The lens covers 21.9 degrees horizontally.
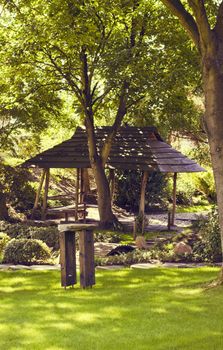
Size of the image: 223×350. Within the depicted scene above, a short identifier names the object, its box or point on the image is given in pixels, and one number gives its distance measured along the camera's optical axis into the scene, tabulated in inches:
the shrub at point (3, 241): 614.9
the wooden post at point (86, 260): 424.5
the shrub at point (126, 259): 544.4
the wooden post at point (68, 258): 424.3
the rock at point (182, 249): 561.0
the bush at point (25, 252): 551.8
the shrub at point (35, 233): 678.0
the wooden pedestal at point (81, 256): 422.9
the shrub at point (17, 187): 922.7
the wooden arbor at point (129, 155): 825.5
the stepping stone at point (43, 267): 522.6
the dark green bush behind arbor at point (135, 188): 1081.4
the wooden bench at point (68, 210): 847.1
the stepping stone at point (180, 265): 515.5
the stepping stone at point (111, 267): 516.6
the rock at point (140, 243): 649.6
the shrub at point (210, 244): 542.3
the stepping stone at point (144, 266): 512.4
